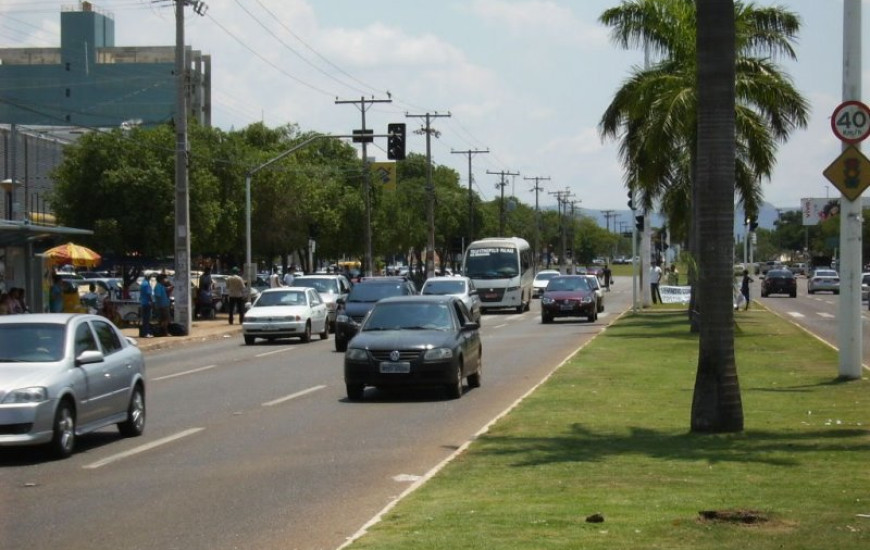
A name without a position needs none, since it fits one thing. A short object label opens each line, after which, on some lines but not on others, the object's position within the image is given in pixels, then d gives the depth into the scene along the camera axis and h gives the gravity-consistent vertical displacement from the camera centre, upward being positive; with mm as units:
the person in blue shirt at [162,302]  38750 -941
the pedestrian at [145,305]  37291 -997
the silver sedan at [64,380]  13117 -1166
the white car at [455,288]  41875 -637
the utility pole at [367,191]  62500 +3685
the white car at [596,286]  48875 -692
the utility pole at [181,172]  37728 +2786
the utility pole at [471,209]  98312 +4399
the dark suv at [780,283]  74750 -929
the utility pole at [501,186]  114688 +7218
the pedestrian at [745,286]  51534 -756
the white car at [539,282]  79138 -859
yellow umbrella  41125 +474
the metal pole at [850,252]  19984 +219
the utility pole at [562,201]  147225 +7702
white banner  61219 -1252
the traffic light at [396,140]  44562 +4324
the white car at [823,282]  78750 -931
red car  46000 -1174
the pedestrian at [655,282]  61381 -682
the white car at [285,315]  35781 -1262
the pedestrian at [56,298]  36812 -770
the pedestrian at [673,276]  78225 -532
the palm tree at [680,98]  35469 +4671
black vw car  19734 -1229
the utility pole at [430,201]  74125 +3779
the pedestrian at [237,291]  45125 -741
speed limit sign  19812 +2157
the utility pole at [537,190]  131225 +7769
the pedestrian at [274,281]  53406 -475
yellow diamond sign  19797 +1416
